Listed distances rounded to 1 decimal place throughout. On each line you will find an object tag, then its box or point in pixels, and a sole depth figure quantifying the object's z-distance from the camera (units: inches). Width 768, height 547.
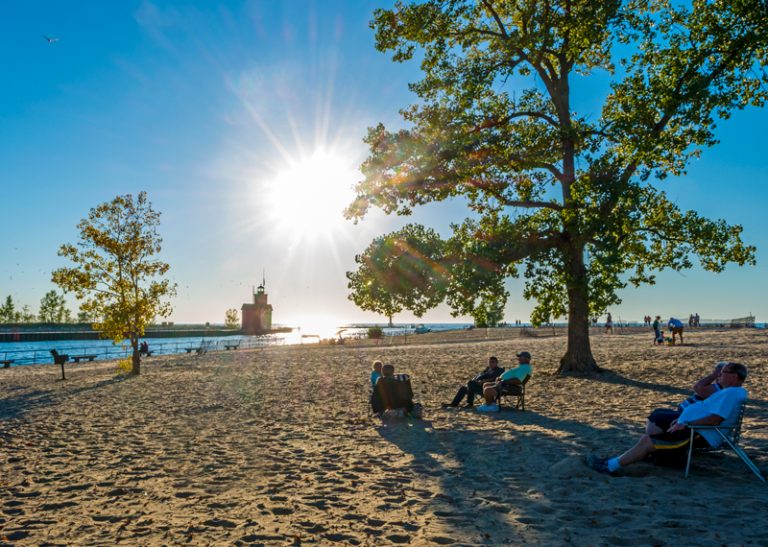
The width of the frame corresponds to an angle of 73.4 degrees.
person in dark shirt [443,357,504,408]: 458.9
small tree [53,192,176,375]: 885.2
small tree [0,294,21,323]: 5984.3
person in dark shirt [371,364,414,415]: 412.8
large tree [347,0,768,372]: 578.2
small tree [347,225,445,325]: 647.1
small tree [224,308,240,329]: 7329.7
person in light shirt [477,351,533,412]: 430.9
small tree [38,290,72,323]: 6190.9
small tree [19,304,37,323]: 6648.6
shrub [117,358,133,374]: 928.5
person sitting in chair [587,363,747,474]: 221.0
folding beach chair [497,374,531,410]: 432.5
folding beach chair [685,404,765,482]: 221.1
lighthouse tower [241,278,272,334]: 6417.3
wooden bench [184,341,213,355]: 1768.8
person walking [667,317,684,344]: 1066.8
